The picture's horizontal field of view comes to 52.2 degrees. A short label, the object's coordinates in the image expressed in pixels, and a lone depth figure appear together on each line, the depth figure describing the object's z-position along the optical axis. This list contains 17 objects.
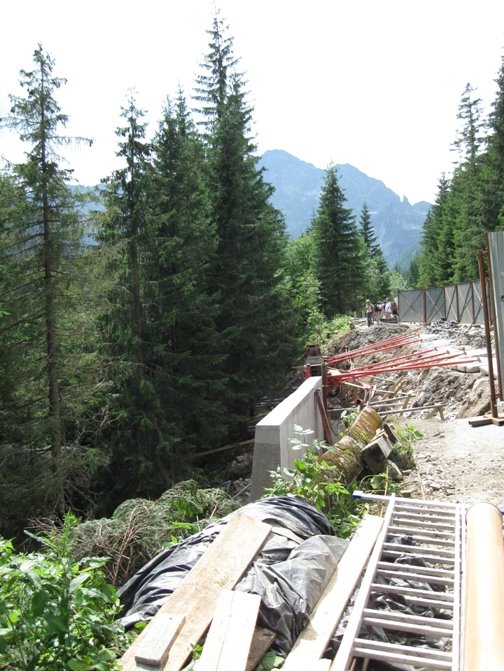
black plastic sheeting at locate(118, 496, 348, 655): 2.93
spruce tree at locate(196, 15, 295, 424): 19.55
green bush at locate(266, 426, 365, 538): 4.82
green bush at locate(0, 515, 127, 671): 2.25
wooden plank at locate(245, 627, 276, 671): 2.65
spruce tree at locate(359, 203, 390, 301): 62.72
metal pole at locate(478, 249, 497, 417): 6.32
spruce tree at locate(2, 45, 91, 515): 11.97
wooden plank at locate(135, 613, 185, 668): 2.44
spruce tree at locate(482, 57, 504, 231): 33.28
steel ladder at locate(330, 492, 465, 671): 2.70
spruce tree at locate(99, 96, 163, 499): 14.99
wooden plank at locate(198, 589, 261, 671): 2.43
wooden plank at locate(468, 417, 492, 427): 7.17
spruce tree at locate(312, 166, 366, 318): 36.56
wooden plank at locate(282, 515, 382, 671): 2.70
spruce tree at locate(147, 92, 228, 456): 16.53
